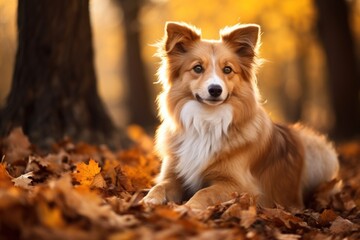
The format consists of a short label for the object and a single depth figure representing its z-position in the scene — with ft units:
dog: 16.28
